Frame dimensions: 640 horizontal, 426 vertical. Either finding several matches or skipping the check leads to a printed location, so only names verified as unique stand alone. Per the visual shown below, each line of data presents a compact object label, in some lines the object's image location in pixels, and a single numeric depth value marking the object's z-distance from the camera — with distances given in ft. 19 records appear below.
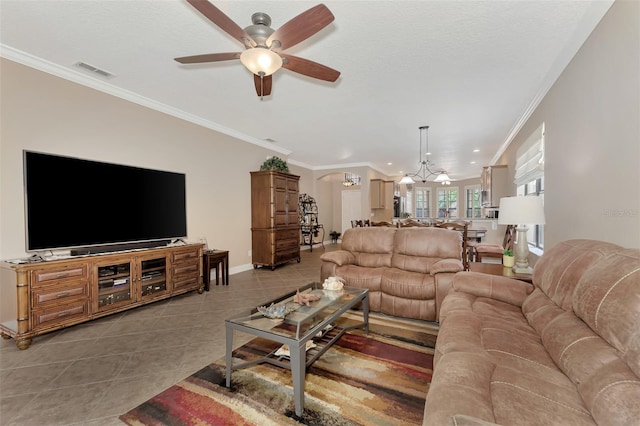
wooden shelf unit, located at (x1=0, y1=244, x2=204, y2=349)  7.73
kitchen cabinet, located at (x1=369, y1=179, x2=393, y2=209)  27.40
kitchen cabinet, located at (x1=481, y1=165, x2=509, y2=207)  18.03
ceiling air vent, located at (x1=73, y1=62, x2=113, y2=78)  9.21
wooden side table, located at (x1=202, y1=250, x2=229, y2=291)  13.33
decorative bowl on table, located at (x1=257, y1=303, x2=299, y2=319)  6.21
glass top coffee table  5.04
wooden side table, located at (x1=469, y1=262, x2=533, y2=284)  7.39
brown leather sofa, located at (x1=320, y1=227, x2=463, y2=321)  9.14
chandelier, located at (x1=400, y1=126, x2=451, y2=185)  17.83
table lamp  7.71
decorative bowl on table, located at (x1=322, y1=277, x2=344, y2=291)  8.30
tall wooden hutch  17.69
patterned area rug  5.00
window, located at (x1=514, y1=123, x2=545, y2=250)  11.17
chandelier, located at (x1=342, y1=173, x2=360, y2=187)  30.76
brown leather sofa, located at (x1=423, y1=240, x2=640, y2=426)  2.86
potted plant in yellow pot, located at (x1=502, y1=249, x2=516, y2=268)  8.64
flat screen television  8.75
